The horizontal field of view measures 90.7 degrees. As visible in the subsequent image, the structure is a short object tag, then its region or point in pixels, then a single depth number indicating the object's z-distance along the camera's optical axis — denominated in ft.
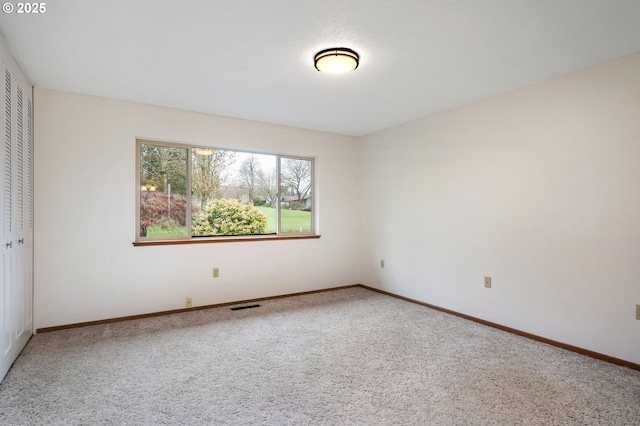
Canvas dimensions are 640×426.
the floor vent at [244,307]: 12.48
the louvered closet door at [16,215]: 7.22
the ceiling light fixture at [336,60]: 7.66
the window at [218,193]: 11.98
